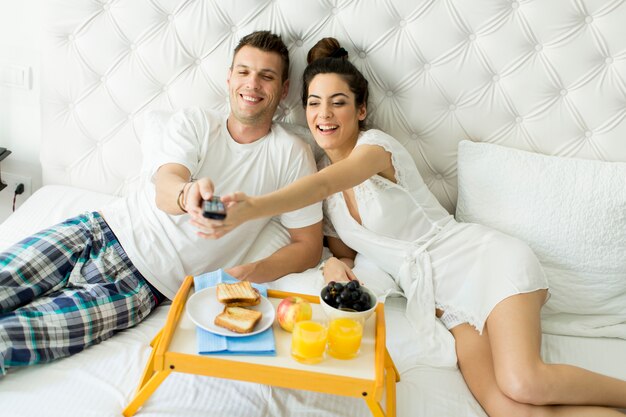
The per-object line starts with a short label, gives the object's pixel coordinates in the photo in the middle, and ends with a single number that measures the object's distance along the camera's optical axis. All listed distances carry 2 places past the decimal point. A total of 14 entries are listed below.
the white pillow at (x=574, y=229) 1.94
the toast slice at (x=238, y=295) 1.48
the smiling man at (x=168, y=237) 1.67
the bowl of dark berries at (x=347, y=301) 1.43
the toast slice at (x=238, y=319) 1.40
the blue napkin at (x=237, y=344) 1.34
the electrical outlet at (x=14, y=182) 2.53
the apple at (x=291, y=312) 1.43
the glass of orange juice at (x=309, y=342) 1.34
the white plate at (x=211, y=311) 1.40
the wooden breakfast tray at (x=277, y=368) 1.32
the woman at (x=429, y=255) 1.57
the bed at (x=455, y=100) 1.94
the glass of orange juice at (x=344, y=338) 1.36
